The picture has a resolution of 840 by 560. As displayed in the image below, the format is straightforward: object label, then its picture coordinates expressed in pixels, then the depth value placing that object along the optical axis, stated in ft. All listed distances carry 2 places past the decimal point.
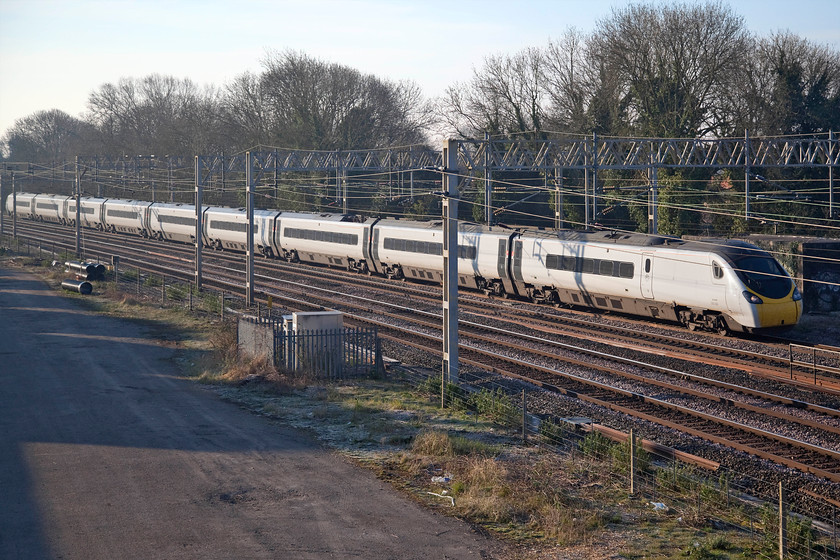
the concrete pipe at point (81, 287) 117.14
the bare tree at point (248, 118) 226.99
